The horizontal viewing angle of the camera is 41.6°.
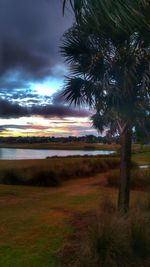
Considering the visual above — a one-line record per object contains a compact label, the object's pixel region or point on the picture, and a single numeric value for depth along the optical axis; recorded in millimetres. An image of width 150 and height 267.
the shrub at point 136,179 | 9748
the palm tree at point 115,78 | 5041
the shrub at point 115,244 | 3425
